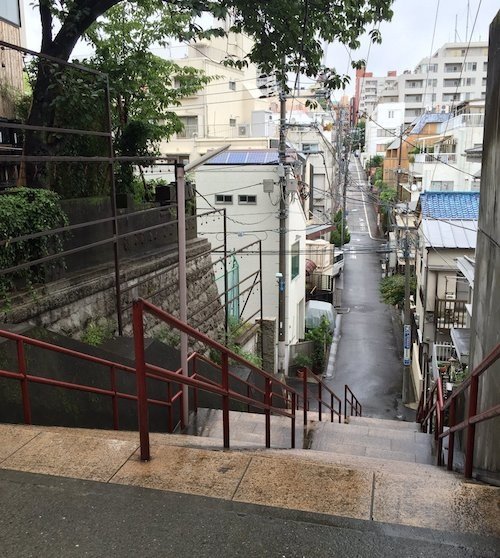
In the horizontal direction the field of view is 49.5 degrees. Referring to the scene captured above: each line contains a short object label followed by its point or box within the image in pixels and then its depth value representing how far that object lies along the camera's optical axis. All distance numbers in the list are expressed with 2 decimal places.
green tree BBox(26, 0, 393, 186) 6.86
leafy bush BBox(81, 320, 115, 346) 6.16
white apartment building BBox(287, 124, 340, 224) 41.97
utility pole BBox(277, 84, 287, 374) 19.39
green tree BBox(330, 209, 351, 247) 43.38
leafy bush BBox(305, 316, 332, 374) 24.64
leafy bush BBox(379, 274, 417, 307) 28.83
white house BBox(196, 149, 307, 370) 21.03
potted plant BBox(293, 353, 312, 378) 23.62
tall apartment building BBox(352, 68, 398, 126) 125.56
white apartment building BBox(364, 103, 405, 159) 77.81
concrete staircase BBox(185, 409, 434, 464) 6.63
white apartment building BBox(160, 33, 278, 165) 32.38
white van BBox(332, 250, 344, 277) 38.09
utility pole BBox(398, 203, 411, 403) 20.78
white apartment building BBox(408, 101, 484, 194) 31.61
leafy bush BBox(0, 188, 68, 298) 5.38
